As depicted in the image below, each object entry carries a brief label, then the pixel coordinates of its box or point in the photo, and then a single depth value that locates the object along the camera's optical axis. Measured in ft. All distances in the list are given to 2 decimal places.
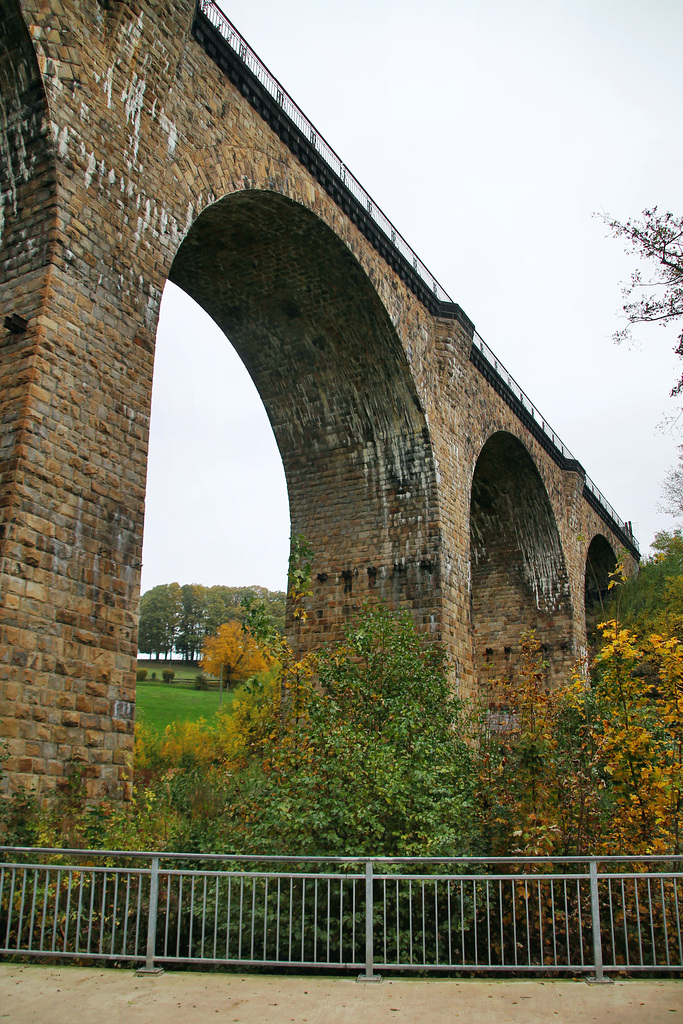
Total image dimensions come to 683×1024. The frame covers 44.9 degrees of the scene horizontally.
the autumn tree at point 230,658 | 154.20
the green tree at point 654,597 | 92.79
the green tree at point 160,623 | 250.37
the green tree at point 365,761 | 25.45
